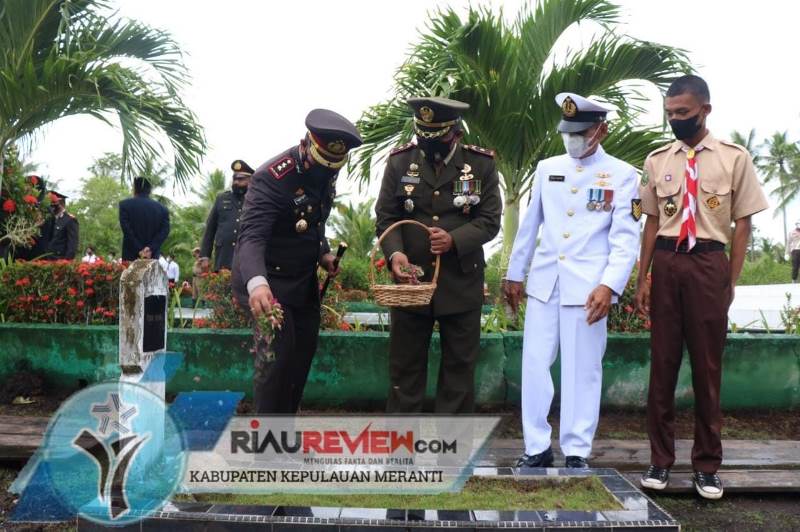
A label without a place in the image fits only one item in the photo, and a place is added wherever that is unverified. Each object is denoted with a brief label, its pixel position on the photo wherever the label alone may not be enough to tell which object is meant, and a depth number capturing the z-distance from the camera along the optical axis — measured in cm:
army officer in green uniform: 364
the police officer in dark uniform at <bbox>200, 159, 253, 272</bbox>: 673
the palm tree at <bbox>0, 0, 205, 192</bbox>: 612
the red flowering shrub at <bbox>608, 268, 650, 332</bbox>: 528
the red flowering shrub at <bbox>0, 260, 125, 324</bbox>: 546
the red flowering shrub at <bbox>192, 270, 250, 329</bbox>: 530
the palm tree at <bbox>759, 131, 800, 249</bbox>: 4947
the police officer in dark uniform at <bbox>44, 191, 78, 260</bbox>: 928
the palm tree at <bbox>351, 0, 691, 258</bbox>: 735
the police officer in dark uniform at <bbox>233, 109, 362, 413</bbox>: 312
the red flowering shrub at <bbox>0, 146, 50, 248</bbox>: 639
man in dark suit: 750
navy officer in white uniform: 347
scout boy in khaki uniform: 336
